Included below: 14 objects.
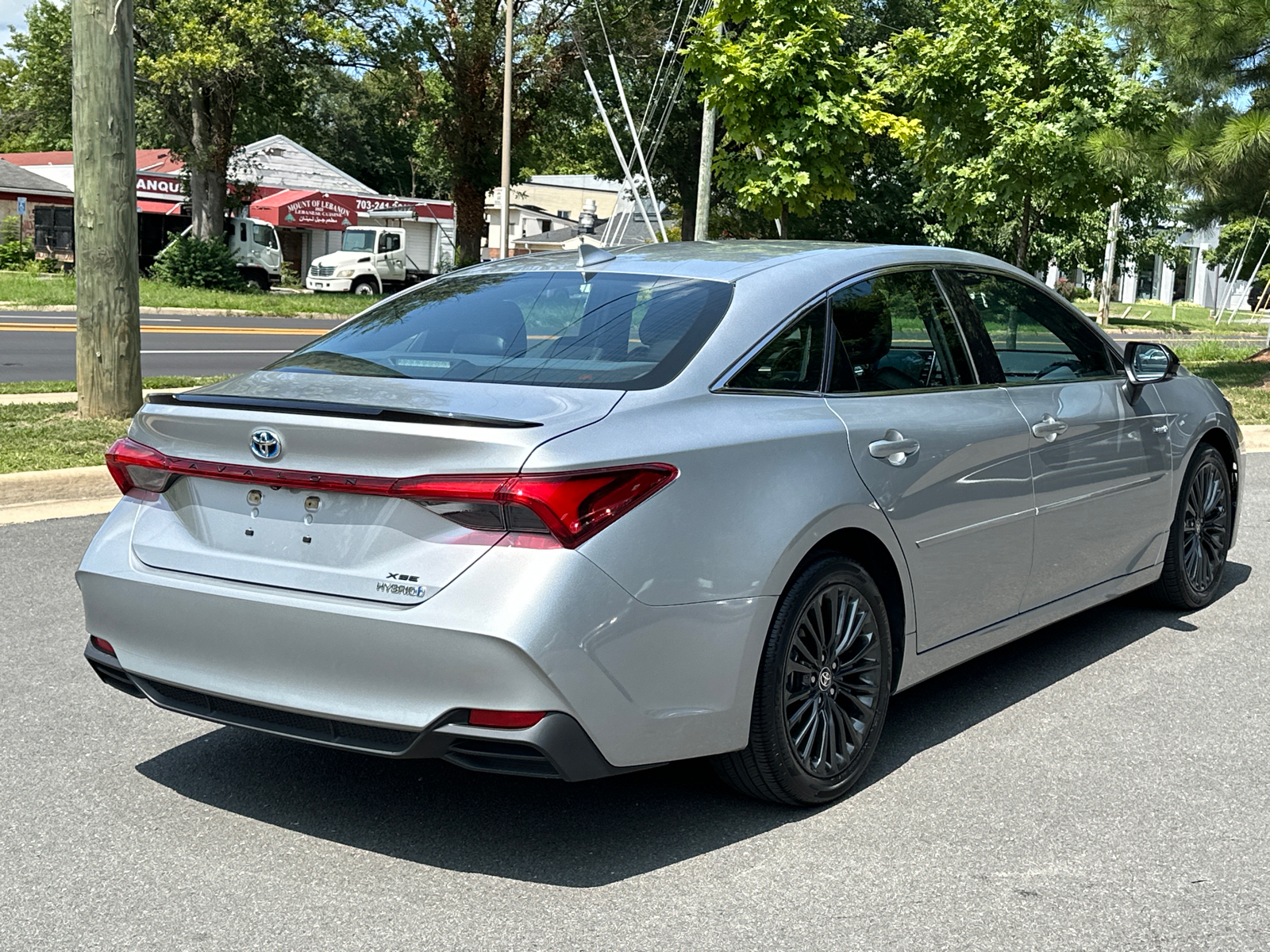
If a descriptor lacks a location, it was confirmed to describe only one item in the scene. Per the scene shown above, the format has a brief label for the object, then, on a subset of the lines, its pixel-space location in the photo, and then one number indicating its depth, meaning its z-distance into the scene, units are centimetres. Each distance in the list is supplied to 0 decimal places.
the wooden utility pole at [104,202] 1018
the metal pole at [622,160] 2467
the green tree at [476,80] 3625
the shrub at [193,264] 3628
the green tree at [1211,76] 1733
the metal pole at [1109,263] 4512
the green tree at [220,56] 3222
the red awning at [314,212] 4966
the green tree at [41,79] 3947
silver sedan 321
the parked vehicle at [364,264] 4222
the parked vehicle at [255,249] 4188
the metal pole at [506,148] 3180
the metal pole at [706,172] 2034
